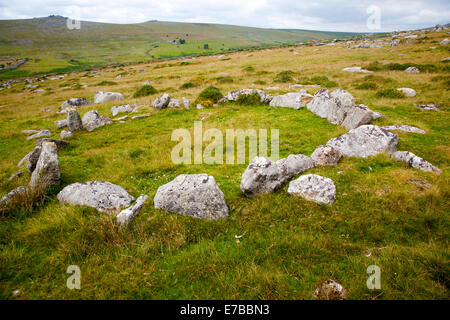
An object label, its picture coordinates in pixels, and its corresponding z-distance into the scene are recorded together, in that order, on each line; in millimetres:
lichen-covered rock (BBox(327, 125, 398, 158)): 9336
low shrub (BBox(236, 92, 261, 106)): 19453
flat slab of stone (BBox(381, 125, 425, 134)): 11633
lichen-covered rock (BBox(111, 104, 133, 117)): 20688
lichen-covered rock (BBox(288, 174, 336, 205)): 6887
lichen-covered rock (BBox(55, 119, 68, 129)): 17703
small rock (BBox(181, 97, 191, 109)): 20467
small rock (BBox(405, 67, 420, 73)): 25770
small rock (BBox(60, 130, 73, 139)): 14597
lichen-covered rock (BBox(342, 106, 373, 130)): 12344
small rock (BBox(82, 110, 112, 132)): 16297
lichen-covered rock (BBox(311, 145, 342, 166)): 8945
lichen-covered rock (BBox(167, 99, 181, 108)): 20655
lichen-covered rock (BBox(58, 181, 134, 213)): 7072
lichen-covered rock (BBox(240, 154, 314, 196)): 7320
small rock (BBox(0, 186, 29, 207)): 6957
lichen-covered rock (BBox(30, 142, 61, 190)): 7744
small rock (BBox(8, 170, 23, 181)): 9241
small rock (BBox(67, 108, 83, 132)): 15617
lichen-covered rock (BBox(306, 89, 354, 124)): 13945
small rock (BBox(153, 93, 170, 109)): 20547
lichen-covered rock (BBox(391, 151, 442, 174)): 7816
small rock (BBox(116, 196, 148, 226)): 6258
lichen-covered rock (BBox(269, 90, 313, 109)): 17641
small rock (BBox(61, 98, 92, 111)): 25664
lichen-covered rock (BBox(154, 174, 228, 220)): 6656
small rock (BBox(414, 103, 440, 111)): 15268
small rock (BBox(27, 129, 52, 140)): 15645
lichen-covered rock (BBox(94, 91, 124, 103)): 27031
